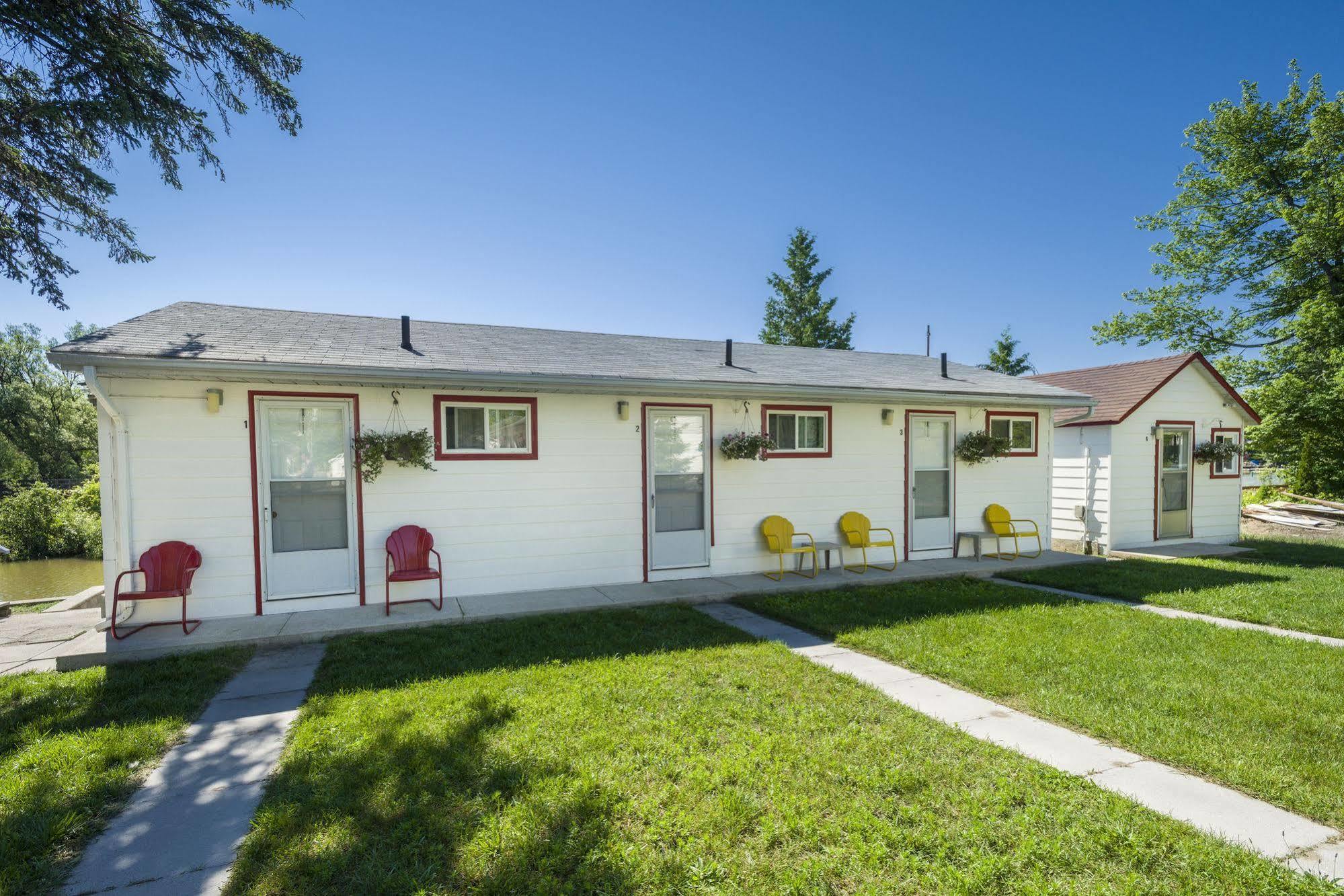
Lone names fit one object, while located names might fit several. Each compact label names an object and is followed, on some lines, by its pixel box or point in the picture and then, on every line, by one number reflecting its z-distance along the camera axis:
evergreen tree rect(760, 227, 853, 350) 27.20
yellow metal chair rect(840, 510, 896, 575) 7.67
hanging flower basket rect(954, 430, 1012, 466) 8.30
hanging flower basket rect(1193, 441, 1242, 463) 10.37
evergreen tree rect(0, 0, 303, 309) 5.25
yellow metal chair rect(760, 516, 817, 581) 7.29
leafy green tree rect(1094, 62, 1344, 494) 14.09
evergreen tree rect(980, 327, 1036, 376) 26.80
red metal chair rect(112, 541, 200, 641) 5.08
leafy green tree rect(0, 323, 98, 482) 24.42
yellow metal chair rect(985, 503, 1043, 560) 8.67
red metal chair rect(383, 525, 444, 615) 5.78
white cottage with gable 9.89
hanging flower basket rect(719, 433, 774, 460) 6.98
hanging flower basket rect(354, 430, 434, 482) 5.65
